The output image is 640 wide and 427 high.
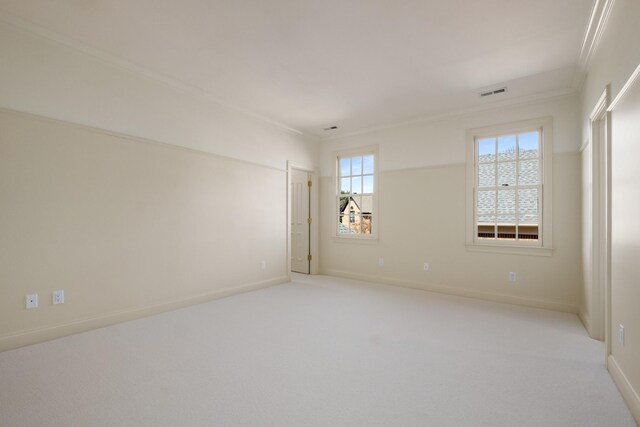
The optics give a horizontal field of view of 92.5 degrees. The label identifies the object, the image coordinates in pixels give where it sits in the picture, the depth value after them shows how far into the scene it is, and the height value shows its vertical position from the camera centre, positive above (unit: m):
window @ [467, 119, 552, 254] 4.08 +0.38
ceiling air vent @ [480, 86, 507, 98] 3.92 +1.58
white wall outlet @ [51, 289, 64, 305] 2.88 -0.80
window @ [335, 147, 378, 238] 5.71 +0.38
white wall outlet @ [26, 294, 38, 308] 2.73 -0.80
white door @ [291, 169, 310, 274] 6.33 -0.18
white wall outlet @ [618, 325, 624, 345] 2.07 -0.84
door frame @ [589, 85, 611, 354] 2.91 -0.11
